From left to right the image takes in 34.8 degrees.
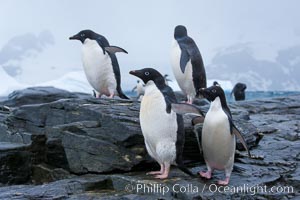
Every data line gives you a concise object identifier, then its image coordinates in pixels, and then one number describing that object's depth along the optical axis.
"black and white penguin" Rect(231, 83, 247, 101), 15.55
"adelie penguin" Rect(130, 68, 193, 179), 4.51
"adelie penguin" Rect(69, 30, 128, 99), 6.75
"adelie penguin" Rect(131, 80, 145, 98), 15.81
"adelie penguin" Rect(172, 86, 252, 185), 4.67
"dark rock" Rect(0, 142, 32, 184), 5.50
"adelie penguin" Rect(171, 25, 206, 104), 6.84
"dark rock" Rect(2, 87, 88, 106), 9.22
